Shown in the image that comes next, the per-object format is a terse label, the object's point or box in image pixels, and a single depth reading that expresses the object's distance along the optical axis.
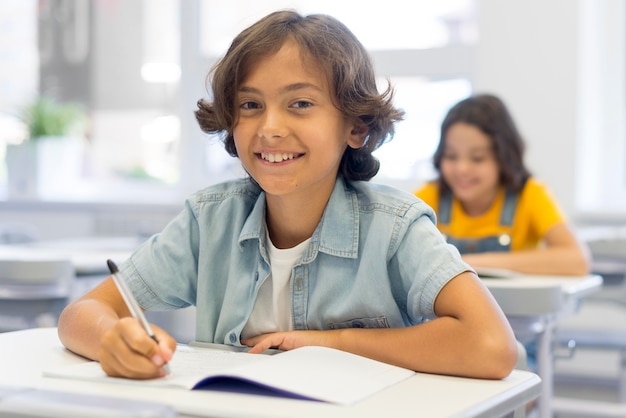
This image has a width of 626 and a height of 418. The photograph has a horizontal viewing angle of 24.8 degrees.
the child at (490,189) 2.34
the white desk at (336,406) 1.12
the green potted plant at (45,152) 4.95
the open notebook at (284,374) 1.16
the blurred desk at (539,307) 1.76
